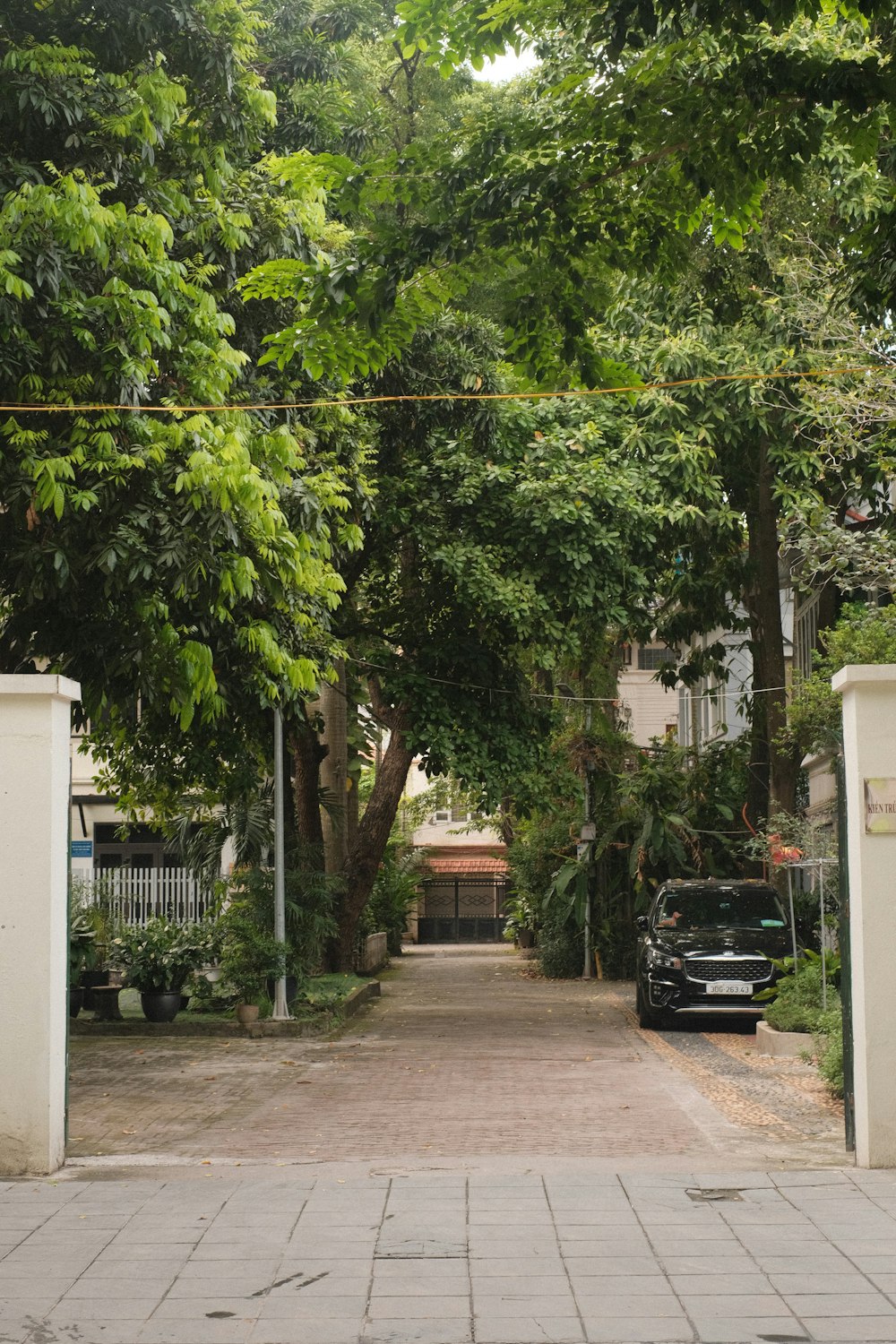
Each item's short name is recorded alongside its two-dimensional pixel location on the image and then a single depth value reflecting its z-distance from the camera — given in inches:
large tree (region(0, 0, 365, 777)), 435.8
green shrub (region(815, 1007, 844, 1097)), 404.2
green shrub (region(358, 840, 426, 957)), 1368.1
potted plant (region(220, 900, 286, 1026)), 677.9
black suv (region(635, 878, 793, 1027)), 666.2
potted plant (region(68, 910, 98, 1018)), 682.2
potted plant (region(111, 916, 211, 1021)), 680.4
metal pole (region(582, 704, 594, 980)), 1087.0
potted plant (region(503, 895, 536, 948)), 1245.7
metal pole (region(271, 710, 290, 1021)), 685.3
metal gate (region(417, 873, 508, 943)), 2300.7
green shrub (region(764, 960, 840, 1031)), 560.4
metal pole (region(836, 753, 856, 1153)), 322.3
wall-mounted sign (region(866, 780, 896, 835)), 314.2
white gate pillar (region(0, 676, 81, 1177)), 305.9
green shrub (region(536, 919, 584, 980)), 1133.1
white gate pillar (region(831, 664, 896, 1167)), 306.7
